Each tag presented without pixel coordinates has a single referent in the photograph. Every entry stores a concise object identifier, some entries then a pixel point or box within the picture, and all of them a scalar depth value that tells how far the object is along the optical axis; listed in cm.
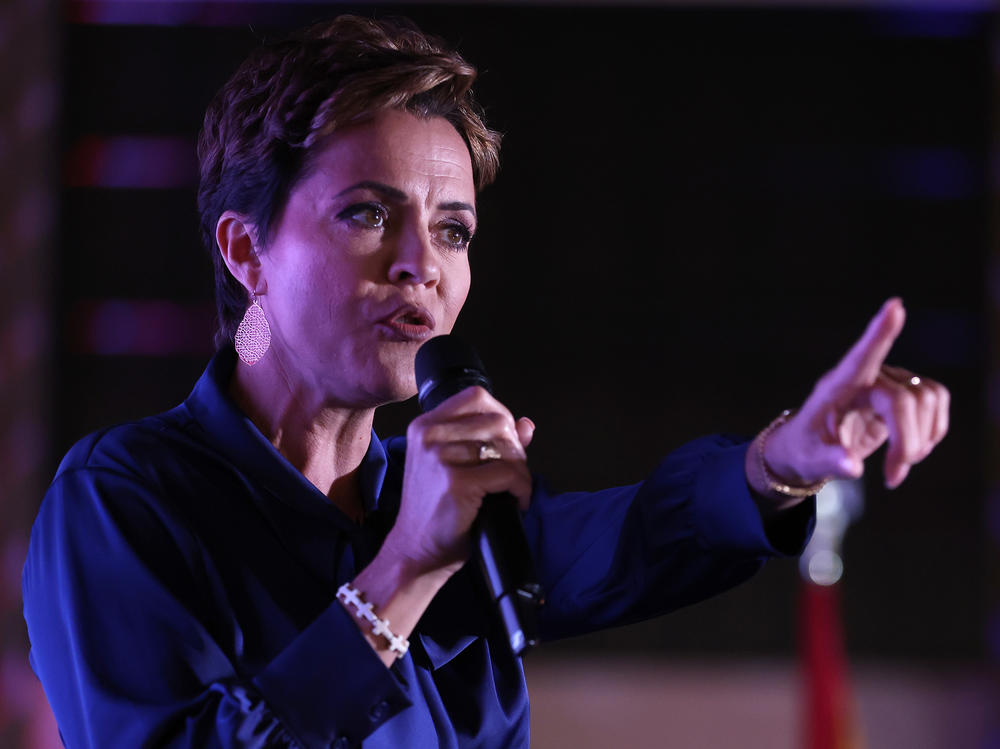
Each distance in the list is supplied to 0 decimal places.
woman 535
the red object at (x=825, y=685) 1098
